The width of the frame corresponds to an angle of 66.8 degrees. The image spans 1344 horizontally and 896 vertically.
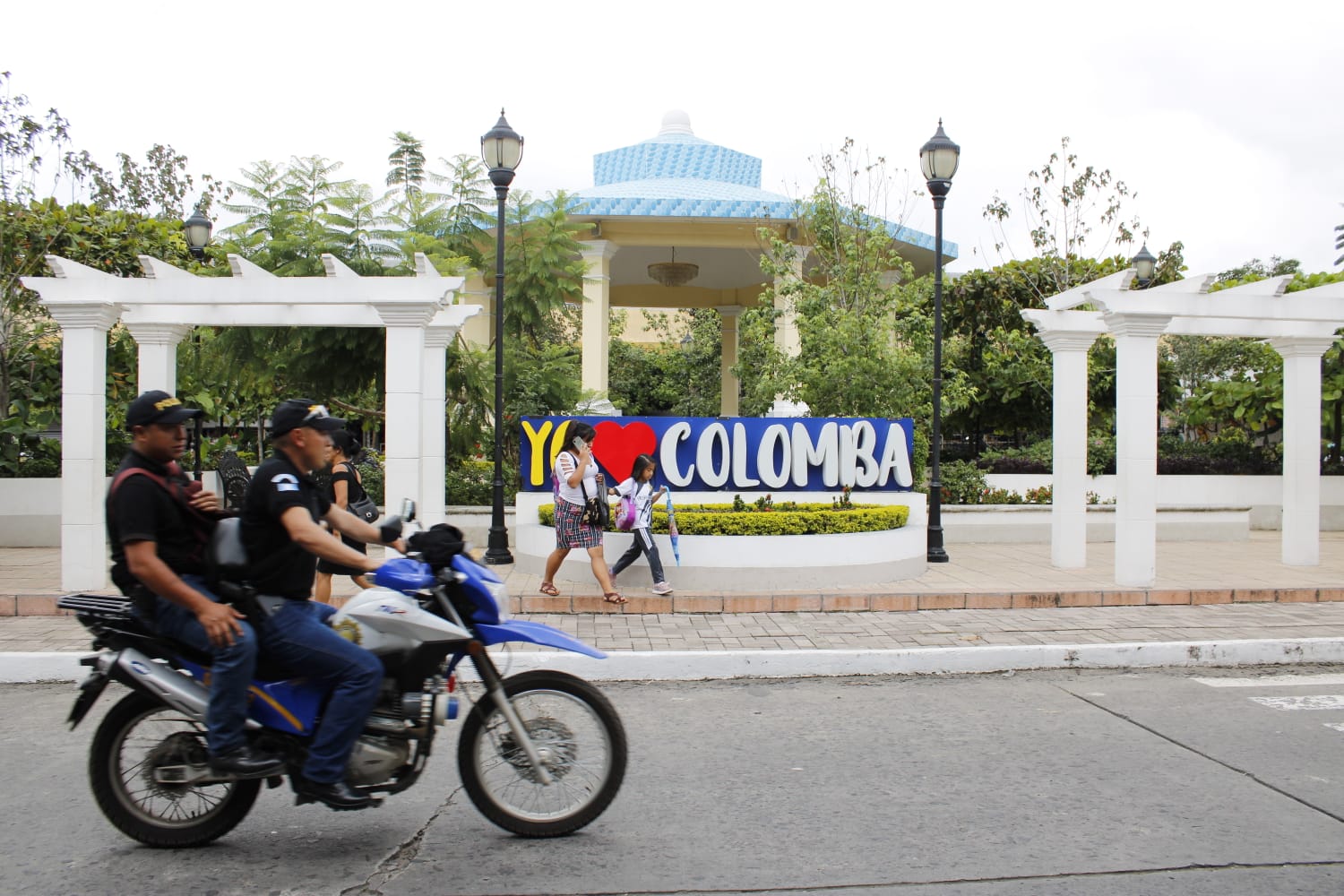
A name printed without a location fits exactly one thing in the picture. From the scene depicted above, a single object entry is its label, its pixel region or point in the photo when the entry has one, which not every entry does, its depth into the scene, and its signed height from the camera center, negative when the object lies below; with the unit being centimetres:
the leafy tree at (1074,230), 1986 +430
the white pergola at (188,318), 1001 +129
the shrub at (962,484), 1681 -61
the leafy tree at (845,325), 1586 +198
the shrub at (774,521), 1048 -78
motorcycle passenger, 369 -46
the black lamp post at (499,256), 1142 +219
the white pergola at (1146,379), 1057 +80
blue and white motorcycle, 385 -106
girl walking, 926 -52
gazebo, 1930 +435
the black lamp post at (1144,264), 1666 +303
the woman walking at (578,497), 917 -48
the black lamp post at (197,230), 1470 +307
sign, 1191 -5
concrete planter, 1030 -119
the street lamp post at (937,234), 1207 +259
